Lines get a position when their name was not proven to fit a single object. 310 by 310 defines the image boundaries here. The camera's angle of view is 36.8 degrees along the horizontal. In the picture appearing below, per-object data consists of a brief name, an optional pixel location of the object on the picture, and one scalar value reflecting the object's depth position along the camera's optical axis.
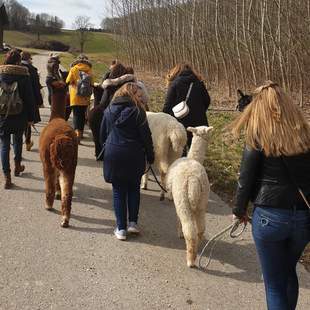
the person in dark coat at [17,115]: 6.82
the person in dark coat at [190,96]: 7.02
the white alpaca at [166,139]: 6.45
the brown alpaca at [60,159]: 5.66
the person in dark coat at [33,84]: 9.11
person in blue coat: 5.14
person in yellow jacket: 9.33
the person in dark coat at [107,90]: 7.08
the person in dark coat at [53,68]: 10.32
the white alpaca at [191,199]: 4.72
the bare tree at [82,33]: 79.06
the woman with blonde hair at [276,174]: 3.06
